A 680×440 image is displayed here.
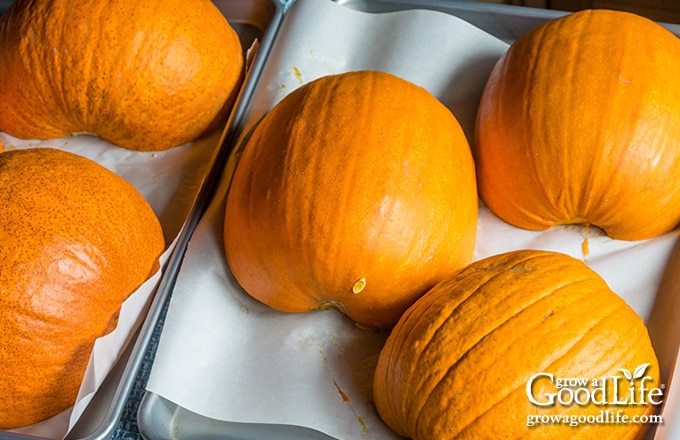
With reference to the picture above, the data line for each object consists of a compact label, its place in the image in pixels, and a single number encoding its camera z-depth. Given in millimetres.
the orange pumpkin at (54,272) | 809
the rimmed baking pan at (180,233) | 852
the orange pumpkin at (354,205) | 837
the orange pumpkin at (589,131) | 882
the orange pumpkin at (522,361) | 705
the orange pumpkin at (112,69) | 1035
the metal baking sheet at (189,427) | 853
